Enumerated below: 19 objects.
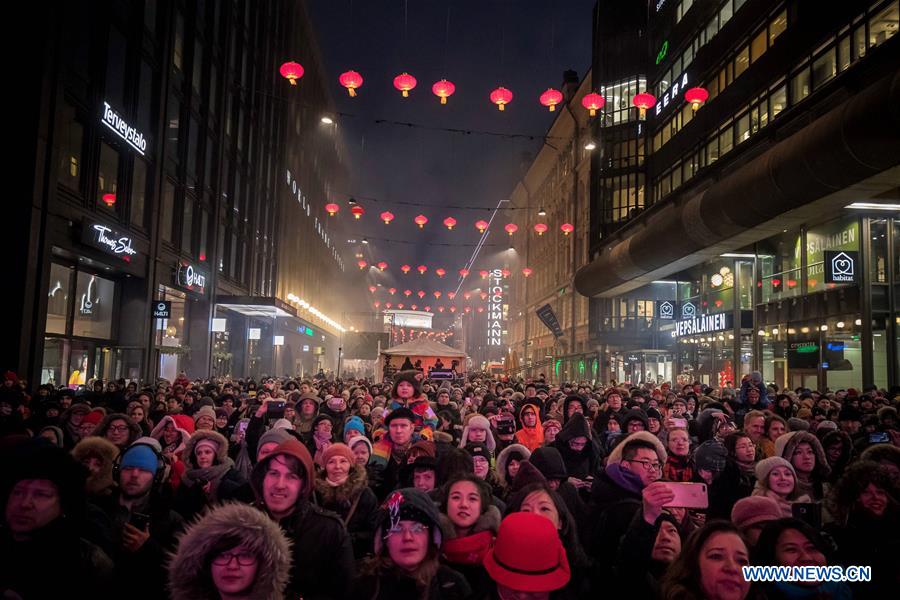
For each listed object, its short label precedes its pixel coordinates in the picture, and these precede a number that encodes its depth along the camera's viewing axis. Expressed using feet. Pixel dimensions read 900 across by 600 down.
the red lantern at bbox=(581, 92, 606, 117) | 74.43
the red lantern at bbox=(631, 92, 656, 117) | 69.51
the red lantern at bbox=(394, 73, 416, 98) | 50.88
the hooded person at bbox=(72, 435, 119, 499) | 14.85
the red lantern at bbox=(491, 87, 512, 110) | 53.47
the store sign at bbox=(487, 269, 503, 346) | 333.21
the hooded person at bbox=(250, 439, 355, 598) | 11.43
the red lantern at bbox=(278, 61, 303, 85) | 53.62
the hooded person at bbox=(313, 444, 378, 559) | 15.48
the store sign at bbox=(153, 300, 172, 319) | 74.13
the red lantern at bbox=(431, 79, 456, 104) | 53.82
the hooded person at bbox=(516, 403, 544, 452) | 29.30
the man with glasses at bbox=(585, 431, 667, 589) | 13.87
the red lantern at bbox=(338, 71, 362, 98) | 54.65
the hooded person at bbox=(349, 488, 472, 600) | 10.66
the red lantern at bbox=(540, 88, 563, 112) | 57.57
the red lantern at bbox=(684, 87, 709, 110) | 67.72
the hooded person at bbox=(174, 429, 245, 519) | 17.21
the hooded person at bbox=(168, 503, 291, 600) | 8.87
